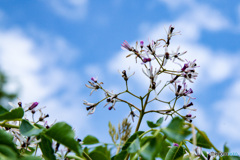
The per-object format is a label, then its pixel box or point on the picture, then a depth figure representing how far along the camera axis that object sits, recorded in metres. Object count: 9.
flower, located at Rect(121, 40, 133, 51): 0.77
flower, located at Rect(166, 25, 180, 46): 0.76
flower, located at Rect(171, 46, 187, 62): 0.74
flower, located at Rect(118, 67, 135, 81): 0.79
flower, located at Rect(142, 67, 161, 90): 0.66
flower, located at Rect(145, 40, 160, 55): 0.73
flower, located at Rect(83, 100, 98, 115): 0.78
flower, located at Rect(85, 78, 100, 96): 0.82
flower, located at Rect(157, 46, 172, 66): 0.72
